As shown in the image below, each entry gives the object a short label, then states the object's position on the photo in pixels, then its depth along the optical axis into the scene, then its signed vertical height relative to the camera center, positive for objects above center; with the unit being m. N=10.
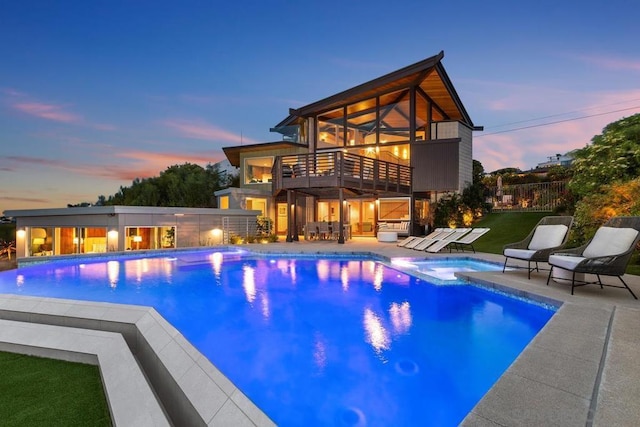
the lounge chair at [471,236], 10.00 -0.81
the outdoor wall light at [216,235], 15.27 -1.15
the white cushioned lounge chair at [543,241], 6.29 -0.64
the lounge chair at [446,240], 10.52 -0.97
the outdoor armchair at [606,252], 4.76 -0.67
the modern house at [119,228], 13.03 -0.78
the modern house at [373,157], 15.16 +2.77
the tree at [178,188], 28.23 +1.94
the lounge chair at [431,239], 11.26 -1.01
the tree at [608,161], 9.32 +1.39
